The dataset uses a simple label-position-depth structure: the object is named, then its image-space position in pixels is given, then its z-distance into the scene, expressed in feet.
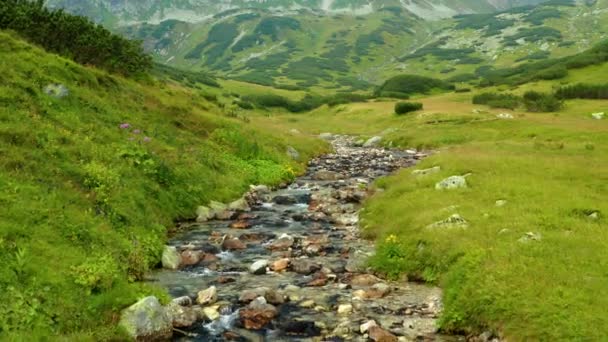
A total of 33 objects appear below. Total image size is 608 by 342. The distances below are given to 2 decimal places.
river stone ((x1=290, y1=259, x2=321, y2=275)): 61.93
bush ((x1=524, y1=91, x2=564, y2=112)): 247.50
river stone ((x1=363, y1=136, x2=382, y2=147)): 222.89
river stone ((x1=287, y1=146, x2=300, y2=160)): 159.00
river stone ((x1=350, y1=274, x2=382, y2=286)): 57.82
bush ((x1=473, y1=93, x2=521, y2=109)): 278.65
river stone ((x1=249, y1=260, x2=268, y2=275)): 62.08
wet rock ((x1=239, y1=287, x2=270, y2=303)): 52.65
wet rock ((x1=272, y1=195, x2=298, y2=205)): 104.63
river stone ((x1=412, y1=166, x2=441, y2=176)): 103.46
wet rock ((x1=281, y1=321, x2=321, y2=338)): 45.98
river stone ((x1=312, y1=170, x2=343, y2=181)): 132.66
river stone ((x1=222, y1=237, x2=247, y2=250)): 72.54
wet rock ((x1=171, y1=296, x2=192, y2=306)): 51.20
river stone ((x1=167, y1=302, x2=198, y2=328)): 46.88
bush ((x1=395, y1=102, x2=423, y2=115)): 287.28
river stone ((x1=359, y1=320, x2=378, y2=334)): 45.53
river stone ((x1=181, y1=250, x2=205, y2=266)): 65.36
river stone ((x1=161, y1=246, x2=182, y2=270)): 63.26
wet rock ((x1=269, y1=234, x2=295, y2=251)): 72.64
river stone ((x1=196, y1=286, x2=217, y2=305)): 52.31
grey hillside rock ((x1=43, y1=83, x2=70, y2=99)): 93.50
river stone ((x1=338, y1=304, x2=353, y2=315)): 49.96
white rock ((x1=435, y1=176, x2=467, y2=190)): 86.38
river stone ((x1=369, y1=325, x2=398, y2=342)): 43.86
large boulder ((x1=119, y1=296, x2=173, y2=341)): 43.34
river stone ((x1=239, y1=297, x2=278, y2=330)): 47.88
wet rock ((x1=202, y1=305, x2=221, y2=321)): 49.14
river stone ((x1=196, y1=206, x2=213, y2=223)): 87.51
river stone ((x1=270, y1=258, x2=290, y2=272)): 63.36
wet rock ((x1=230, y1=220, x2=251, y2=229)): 84.23
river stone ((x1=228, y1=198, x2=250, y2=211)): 95.61
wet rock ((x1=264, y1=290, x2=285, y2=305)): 52.39
